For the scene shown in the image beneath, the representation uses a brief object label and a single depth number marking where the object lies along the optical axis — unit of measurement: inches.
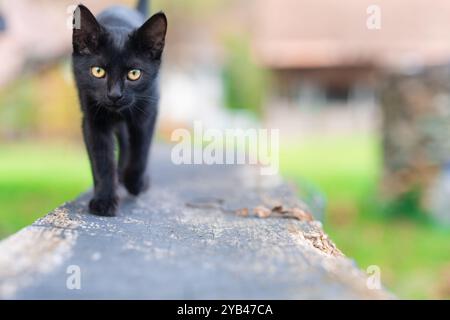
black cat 33.7
